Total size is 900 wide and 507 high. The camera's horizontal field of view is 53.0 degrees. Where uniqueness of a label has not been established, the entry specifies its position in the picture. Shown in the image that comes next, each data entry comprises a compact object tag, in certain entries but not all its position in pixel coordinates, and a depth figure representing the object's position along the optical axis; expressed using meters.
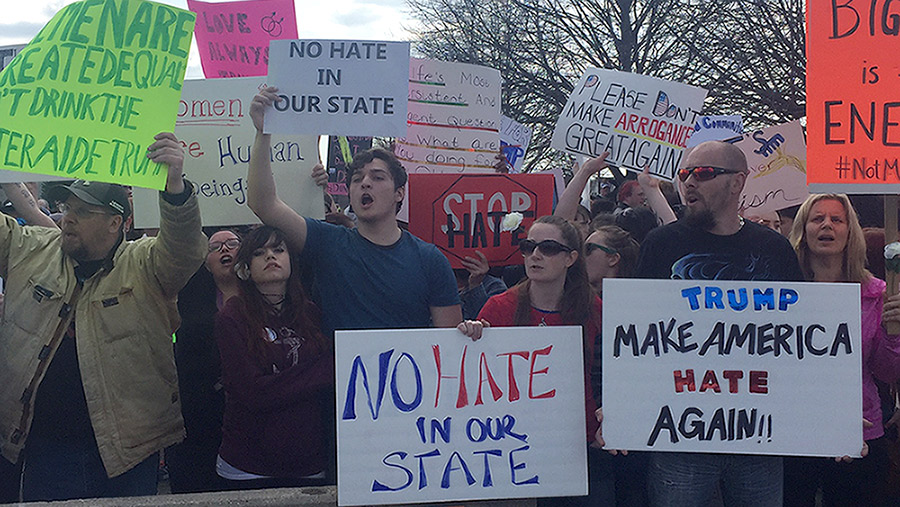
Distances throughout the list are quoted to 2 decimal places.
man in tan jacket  3.26
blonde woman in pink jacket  3.36
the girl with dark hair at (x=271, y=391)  3.25
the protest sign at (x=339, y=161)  6.06
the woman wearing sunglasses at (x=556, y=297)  3.25
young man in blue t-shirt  3.30
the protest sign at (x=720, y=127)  6.61
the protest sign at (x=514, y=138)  7.09
